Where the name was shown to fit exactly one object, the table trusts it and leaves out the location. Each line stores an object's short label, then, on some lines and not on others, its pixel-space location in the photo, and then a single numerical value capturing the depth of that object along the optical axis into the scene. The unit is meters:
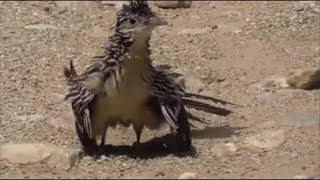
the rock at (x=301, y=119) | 11.95
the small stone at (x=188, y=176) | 9.91
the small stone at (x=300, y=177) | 9.84
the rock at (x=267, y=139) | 11.45
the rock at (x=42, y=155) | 11.20
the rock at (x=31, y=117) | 12.59
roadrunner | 11.10
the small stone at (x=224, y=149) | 11.38
